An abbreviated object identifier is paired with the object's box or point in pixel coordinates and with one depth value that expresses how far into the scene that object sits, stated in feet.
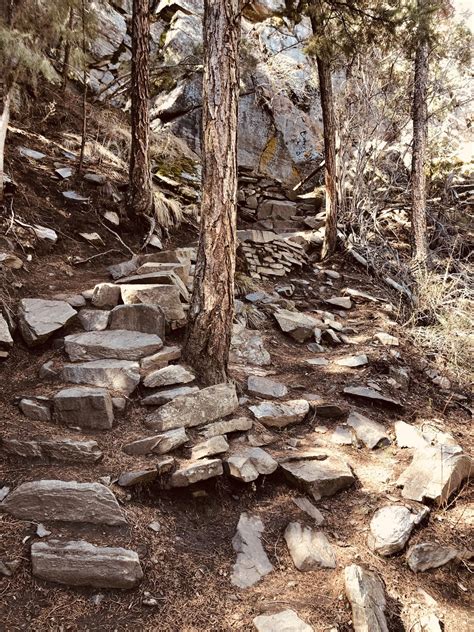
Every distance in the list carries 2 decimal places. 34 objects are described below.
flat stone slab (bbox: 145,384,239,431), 12.26
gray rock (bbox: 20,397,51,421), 11.68
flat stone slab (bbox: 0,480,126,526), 8.91
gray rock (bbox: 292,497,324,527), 10.62
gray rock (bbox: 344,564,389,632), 7.98
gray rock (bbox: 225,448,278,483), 11.02
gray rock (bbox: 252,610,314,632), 7.75
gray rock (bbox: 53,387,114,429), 11.83
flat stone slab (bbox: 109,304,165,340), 15.72
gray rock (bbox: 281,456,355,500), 11.28
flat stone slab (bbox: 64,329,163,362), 14.26
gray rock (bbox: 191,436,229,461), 11.27
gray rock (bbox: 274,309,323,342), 21.12
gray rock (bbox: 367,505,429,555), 9.90
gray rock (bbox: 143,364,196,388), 13.41
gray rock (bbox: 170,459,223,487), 10.42
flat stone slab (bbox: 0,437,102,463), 10.34
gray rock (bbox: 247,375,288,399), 15.26
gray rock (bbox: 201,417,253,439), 12.35
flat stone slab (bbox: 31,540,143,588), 7.89
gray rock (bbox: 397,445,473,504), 11.16
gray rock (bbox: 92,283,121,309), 16.71
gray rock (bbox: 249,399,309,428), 13.89
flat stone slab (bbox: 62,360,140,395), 13.10
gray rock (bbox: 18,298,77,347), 14.19
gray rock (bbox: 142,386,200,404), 12.87
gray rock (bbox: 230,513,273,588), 8.96
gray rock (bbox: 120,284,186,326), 16.48
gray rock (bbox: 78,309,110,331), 15.57
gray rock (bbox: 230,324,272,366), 18.15
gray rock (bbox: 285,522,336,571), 9.34
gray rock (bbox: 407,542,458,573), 9.53
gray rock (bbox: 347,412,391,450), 13.74
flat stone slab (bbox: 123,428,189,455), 11.17
